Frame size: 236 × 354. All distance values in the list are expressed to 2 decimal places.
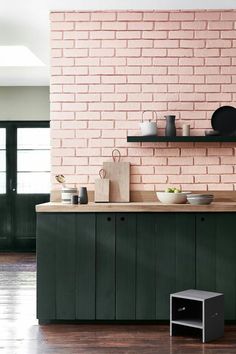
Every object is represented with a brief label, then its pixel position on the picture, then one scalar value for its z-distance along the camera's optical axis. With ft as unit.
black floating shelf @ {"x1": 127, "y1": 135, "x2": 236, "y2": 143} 16.60
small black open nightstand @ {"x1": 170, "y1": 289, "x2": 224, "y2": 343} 13.99
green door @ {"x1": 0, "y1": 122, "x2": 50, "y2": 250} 31.71
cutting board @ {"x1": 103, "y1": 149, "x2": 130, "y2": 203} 17.00
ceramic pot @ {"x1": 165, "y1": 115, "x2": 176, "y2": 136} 16.80
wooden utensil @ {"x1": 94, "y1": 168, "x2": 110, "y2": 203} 16.75
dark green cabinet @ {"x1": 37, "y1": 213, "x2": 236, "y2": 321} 15.55
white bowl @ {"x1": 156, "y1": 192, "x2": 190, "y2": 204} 15.99
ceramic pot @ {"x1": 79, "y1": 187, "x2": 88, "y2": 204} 16.14
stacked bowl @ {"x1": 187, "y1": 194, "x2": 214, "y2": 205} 15.78
